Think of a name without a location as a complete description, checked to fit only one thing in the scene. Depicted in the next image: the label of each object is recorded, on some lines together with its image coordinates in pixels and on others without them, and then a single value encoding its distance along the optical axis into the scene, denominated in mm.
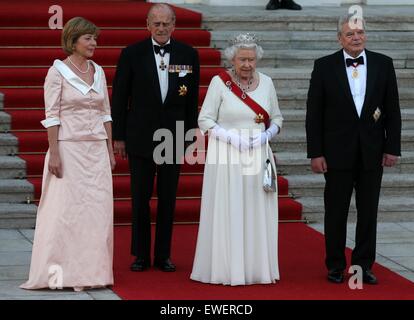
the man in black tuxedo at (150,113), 16470
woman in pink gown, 15309
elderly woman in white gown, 15833
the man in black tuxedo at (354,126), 16017
